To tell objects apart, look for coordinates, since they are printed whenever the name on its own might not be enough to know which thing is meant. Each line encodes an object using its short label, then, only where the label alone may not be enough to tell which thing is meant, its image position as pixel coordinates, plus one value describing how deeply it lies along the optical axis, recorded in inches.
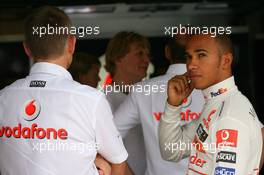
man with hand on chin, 149.4
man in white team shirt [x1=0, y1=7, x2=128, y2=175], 149.7
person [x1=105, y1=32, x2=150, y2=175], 203.6
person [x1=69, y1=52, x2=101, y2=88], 200.4
